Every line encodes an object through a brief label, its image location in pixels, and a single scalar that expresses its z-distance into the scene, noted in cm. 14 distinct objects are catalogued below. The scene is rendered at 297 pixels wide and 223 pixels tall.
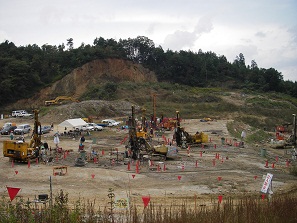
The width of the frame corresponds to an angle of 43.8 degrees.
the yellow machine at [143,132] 3459
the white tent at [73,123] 4228
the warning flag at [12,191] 1390
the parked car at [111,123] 5575
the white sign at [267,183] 1551
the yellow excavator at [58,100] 7306
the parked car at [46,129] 4806
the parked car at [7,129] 4847
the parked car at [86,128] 4756
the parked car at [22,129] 4755
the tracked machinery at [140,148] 3067
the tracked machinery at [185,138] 3791
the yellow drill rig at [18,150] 2867
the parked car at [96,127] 5073
